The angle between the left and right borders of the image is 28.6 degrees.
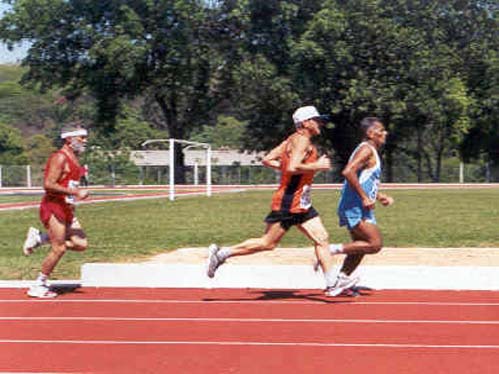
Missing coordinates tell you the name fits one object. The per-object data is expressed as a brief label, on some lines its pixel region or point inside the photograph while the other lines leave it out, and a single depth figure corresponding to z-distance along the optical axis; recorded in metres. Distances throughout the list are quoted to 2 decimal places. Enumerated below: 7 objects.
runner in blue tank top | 9.61
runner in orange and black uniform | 9.42
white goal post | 31.94
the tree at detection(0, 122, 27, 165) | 78.31
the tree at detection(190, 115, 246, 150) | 83.75
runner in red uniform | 9.84
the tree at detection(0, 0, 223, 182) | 48.81
